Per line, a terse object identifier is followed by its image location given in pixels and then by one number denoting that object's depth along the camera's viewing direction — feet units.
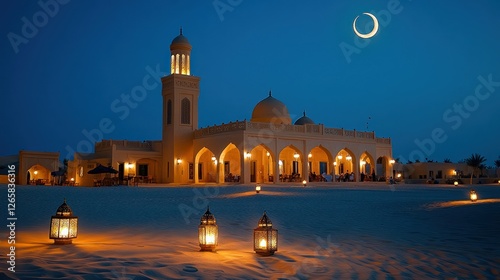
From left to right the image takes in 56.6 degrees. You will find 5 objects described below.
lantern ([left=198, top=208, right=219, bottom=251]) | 21.24
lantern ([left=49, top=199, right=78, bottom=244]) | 21.94
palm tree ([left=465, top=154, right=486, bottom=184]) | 141.90
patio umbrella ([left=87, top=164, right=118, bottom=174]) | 92.27
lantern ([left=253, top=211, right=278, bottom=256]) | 20.77
